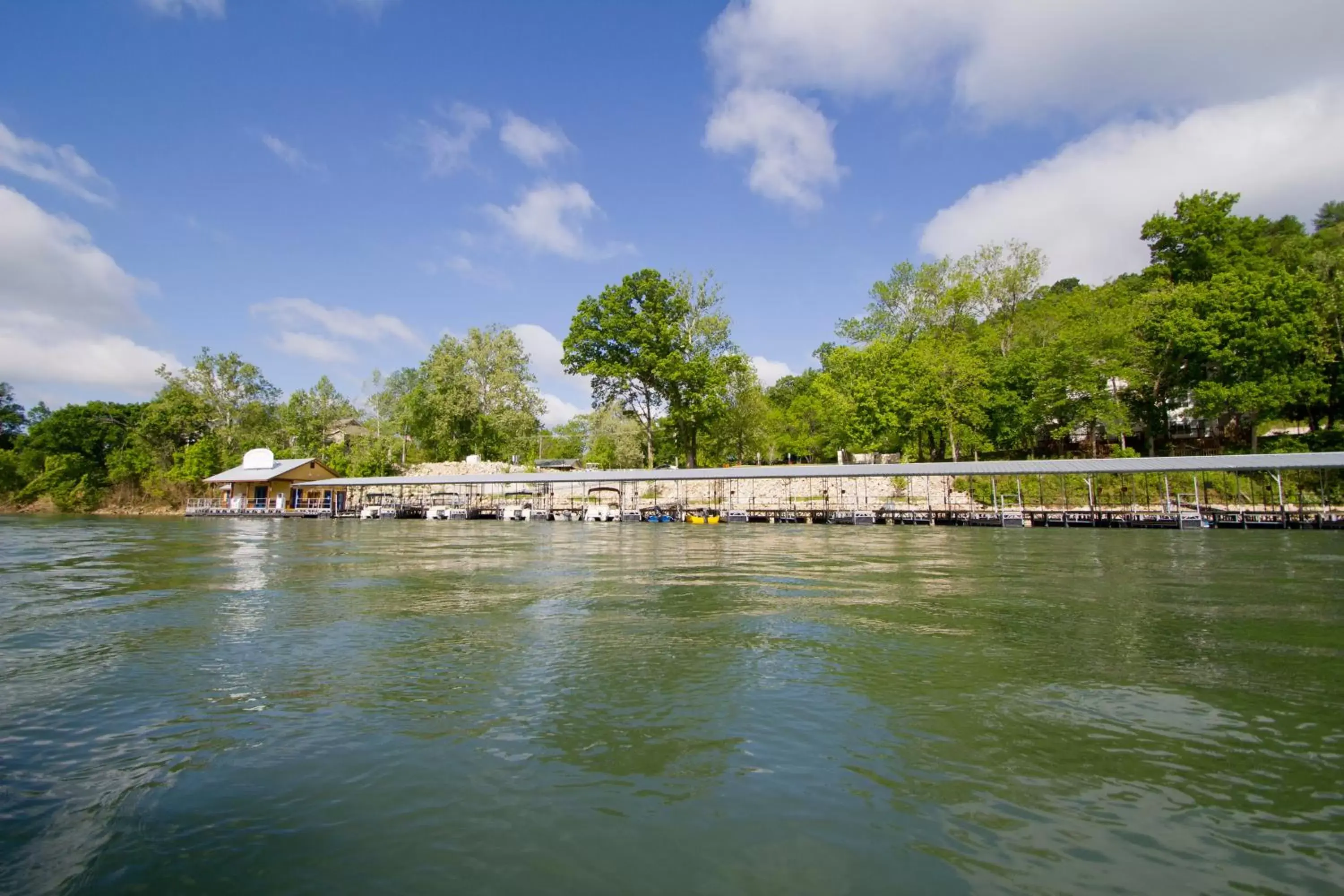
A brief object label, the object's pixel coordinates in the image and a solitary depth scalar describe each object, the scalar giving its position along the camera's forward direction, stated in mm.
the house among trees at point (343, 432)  80625
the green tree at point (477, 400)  68312
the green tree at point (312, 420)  76562
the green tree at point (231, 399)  72312
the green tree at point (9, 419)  75438
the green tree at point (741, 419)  63781
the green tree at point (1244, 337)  43812
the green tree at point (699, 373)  56844
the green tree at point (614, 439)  76438
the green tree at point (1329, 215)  81644
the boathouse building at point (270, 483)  64750
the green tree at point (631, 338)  57875
